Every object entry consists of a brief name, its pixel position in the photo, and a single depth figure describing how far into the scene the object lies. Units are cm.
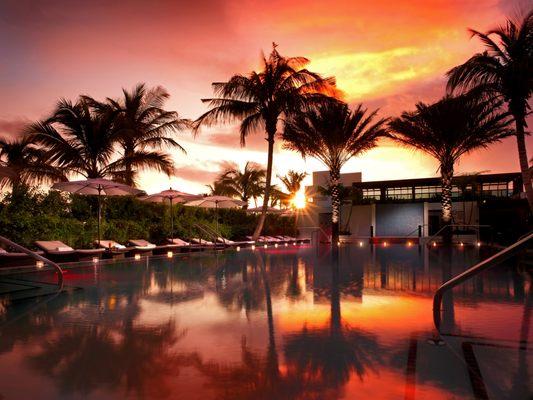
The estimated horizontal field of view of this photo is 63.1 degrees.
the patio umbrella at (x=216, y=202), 2117
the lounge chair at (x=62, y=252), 1264
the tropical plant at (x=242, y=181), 3928
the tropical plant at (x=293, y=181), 4706
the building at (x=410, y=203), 3347
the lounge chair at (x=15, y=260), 1125
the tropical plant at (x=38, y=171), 1792
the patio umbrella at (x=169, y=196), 1805
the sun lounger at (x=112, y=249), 1478
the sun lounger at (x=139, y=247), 1651
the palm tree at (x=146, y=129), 2141
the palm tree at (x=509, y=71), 1555
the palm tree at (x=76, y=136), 1839
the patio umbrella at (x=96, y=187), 1411
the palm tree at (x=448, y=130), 2336
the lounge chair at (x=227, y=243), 2147
